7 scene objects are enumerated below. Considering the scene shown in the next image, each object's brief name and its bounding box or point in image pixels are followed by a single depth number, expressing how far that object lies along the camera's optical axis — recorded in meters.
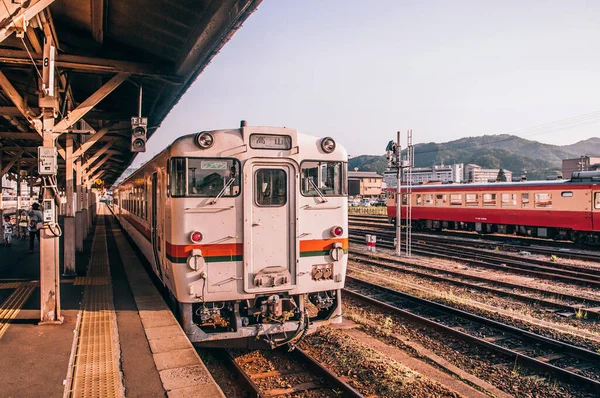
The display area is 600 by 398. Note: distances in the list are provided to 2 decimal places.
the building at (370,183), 98.69
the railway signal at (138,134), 10.45
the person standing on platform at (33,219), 15.47
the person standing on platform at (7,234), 17.94
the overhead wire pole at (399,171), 17.34
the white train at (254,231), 6.53
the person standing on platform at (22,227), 22.64
